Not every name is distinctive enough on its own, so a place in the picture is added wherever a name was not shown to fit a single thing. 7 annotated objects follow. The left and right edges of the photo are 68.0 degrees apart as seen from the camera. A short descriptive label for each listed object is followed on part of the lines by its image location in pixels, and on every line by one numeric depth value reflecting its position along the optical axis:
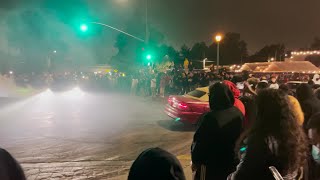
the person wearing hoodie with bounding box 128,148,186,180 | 1.16
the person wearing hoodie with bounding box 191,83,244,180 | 2.28
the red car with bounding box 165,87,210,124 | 7.51
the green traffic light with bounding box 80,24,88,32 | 13.89
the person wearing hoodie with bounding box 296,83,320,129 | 3.01
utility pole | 15.74
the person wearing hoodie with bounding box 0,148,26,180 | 1.12
